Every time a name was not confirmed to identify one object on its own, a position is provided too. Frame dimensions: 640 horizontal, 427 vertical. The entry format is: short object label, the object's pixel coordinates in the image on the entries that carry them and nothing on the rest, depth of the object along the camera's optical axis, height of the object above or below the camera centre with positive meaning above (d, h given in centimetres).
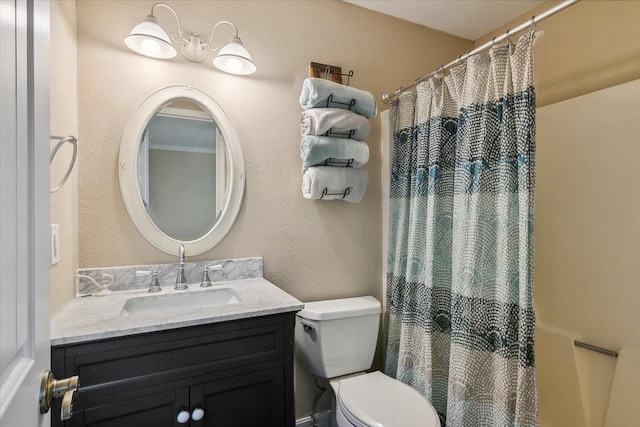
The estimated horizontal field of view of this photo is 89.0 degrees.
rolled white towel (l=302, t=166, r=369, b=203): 173 +13
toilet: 136 -81
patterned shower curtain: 129 -17
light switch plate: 112 -13
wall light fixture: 138 +72
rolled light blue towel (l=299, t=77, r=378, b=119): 167 +58
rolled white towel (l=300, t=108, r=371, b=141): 168 +44
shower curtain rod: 116 +71
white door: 45 -1
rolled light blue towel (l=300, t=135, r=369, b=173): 169 +29
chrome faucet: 150 -32
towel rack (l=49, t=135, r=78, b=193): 92 +17
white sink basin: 138 -42
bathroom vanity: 100 -53
